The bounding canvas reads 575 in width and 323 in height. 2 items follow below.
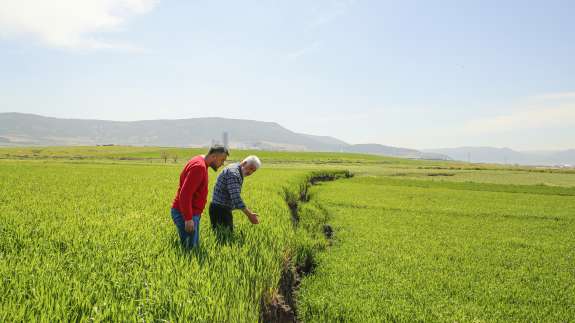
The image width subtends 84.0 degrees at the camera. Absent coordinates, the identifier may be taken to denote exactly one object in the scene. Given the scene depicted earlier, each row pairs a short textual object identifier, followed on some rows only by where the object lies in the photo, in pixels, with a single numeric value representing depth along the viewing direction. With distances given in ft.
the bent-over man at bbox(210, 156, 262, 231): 19.36
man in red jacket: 16.49
